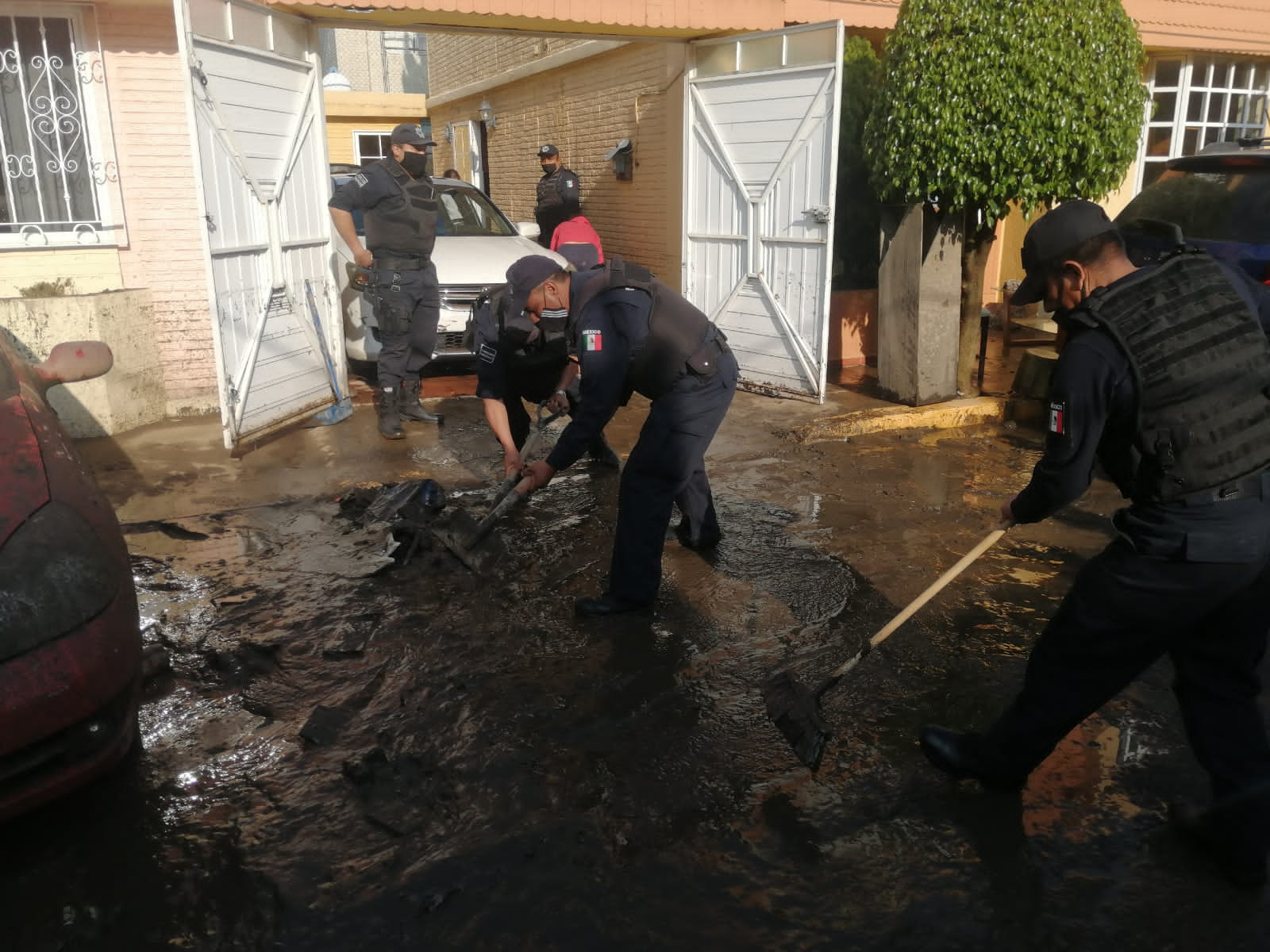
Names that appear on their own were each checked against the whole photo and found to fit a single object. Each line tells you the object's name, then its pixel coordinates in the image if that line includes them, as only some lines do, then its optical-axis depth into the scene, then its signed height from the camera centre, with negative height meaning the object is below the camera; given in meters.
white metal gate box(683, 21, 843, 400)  7.50 +0.15
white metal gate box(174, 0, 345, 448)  6.17 +0.10
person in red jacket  8.06 -0.22
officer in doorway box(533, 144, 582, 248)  9.27 +0.22
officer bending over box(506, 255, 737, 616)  3.79 -0.66
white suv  8.12 -0.36
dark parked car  5.69 +0.00
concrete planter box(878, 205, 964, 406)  7.31 -0.64
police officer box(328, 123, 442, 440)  6.79 -0.22
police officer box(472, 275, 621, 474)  4.81 -0.76
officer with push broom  2.37 -0.67
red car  2.44 -1.02
